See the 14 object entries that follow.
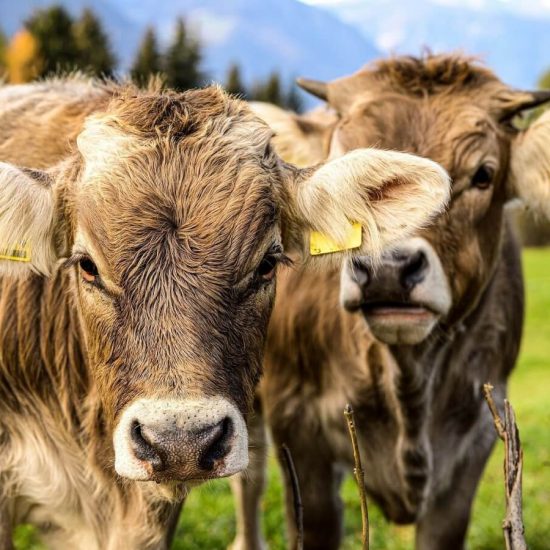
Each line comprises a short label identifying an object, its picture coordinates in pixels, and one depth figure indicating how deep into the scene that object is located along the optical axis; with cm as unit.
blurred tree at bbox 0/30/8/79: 5038
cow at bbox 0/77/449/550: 291
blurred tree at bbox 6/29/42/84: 4492
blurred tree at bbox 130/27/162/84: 5003
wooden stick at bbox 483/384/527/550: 236
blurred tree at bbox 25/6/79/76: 4653
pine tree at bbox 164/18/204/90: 4859
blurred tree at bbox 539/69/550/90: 6117
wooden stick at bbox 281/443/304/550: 272
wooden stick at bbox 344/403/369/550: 250
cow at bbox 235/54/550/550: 455
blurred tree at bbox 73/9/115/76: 4544
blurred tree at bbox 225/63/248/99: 6039
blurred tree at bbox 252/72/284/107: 6122
